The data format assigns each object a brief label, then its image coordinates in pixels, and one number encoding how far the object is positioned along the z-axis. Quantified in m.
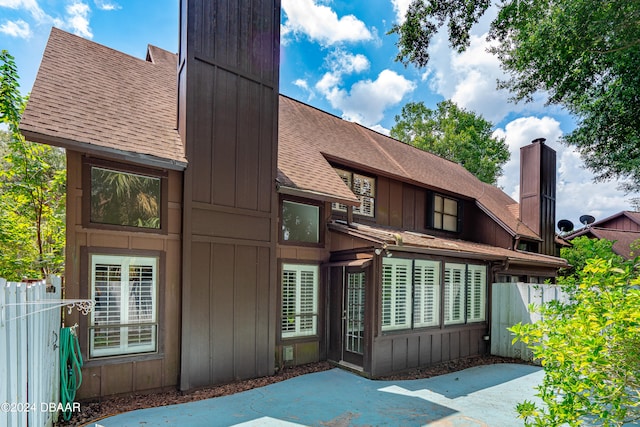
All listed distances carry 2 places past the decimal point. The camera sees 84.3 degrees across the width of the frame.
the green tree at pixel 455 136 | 25.69
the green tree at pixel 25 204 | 7.21
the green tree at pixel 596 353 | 2.47
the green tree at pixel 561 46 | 6.22
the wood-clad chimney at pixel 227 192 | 5.59
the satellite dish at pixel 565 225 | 22.44
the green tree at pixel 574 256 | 14.79
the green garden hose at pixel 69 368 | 4.36
